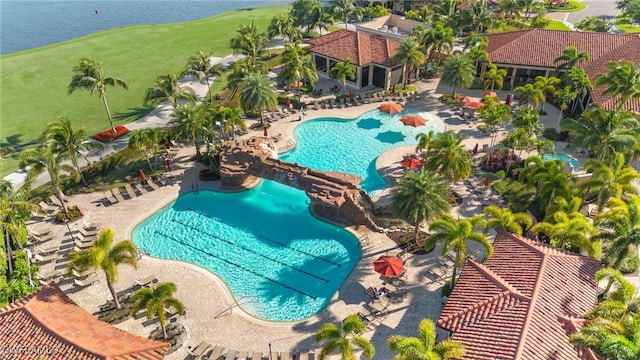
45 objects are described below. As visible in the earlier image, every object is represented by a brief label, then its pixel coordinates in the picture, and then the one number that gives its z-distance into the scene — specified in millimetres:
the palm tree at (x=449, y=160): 34250
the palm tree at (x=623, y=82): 39750
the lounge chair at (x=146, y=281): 30164
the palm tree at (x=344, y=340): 21625
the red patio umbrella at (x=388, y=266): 28969
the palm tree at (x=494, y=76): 54344
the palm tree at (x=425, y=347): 18891
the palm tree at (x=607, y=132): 33656
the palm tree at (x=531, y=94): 46750
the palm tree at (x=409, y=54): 53375
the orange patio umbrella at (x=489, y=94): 51594
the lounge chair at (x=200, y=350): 25547
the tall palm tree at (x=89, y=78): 45812
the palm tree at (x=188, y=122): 41344
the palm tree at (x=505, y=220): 29172
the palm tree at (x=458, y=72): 51531
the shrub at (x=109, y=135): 47375
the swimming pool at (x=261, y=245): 30203
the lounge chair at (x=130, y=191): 39512
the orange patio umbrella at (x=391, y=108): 49312
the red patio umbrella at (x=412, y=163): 40812
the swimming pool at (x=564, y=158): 42159
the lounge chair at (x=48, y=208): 37325
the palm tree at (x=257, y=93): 46375
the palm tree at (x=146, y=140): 40406
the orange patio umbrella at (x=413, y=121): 45656
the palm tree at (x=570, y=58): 51625
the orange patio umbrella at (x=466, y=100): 50781
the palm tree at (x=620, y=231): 25453
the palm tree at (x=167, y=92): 46062
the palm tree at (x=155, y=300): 24328
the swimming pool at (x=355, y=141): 43719
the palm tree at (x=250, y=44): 58625
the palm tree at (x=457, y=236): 26531
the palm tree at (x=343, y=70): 55188
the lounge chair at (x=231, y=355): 25203
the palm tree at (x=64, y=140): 36156
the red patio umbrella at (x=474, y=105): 50219
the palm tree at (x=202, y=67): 53438
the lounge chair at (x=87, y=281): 30359
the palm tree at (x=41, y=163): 33781
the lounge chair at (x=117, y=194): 39166
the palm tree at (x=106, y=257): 24938
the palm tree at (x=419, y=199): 30625
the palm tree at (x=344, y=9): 80625
